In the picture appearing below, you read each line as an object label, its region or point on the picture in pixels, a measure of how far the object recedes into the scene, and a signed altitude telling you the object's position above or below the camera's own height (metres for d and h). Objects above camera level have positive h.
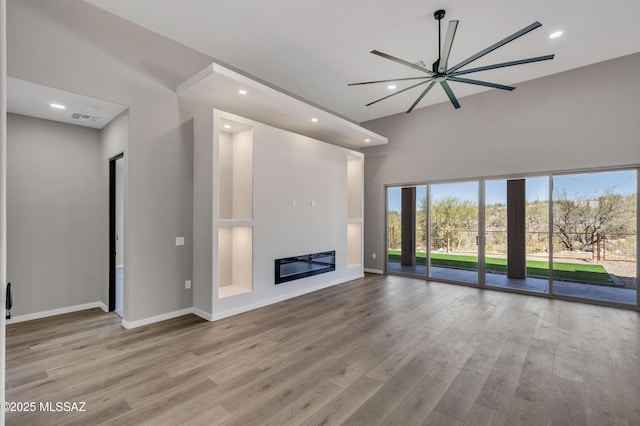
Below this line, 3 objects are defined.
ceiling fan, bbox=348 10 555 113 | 2.81 +1.66
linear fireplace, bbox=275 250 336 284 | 4.90 -1.02
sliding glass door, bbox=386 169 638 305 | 4.86 -0.45
